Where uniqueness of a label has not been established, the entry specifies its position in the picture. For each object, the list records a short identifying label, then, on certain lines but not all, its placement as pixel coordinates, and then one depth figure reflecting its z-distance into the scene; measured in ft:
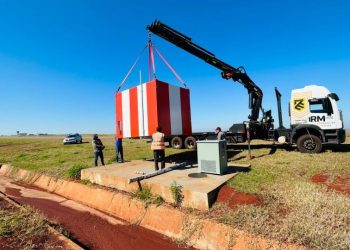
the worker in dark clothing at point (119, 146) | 37.60
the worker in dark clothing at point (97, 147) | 36.17
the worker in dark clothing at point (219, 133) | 33.78
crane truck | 36.58
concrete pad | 19.07
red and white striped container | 31.14
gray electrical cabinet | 24.09
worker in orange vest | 27.48
